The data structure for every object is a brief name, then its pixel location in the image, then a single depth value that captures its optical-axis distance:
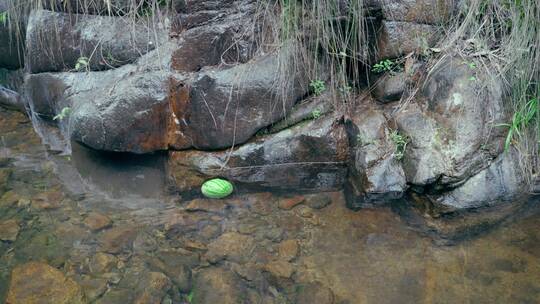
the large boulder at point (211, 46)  3.11
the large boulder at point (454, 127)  2.89
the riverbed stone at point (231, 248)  2.86
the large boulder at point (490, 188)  2.90
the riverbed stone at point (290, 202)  3.17
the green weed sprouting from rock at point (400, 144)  3.00
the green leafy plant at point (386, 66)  3.13
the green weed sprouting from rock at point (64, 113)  3.33
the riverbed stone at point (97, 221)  3.02
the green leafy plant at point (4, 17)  3.56
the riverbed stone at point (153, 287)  2.59
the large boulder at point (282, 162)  3.17
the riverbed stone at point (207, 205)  3.16
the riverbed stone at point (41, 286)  2.52
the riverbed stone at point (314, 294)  2.59
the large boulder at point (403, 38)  3.05
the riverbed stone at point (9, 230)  2.89
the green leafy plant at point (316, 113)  3.17
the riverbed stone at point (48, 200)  3.15
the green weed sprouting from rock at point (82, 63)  3.31
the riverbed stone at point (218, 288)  2.62
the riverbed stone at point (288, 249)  2.86
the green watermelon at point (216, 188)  3.16
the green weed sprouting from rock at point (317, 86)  3.18
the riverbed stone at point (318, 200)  3.15
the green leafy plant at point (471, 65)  3.00
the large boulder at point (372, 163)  2.99
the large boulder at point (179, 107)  3.09
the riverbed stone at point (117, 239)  2.89
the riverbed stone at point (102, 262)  2.76
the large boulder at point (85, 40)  3.23
